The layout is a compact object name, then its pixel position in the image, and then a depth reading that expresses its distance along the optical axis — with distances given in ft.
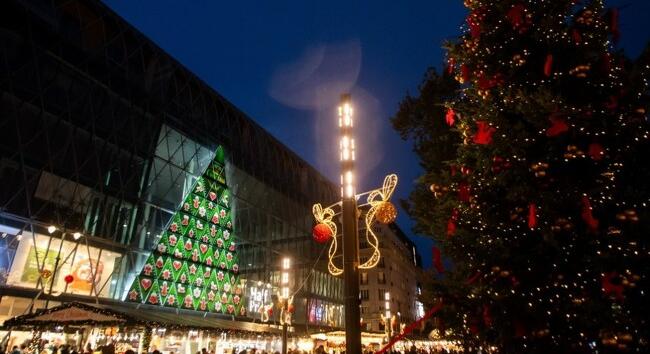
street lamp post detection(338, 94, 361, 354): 16.24
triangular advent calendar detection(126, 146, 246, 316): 94.17
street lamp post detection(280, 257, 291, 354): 48.67
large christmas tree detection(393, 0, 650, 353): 17.88
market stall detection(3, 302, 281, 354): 50.37
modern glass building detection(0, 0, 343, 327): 73.67
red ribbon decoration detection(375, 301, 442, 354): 16.66
